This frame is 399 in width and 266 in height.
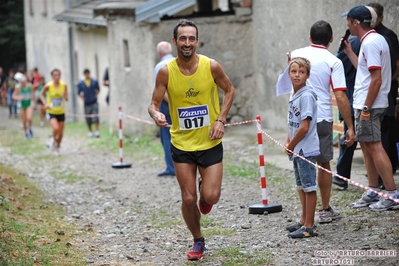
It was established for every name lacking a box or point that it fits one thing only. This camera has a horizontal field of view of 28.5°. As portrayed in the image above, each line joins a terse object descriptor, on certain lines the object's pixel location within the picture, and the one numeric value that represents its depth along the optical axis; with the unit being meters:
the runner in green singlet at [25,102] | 21.58
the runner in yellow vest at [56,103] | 16.28
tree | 40.12
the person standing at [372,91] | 7.67
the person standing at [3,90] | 34.43
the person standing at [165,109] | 11.49
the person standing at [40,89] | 25.09
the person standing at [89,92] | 21.03
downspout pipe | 28.80
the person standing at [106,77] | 21.00
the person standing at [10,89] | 30.56
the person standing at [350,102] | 8.75
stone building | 15.29
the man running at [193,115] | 6.79
